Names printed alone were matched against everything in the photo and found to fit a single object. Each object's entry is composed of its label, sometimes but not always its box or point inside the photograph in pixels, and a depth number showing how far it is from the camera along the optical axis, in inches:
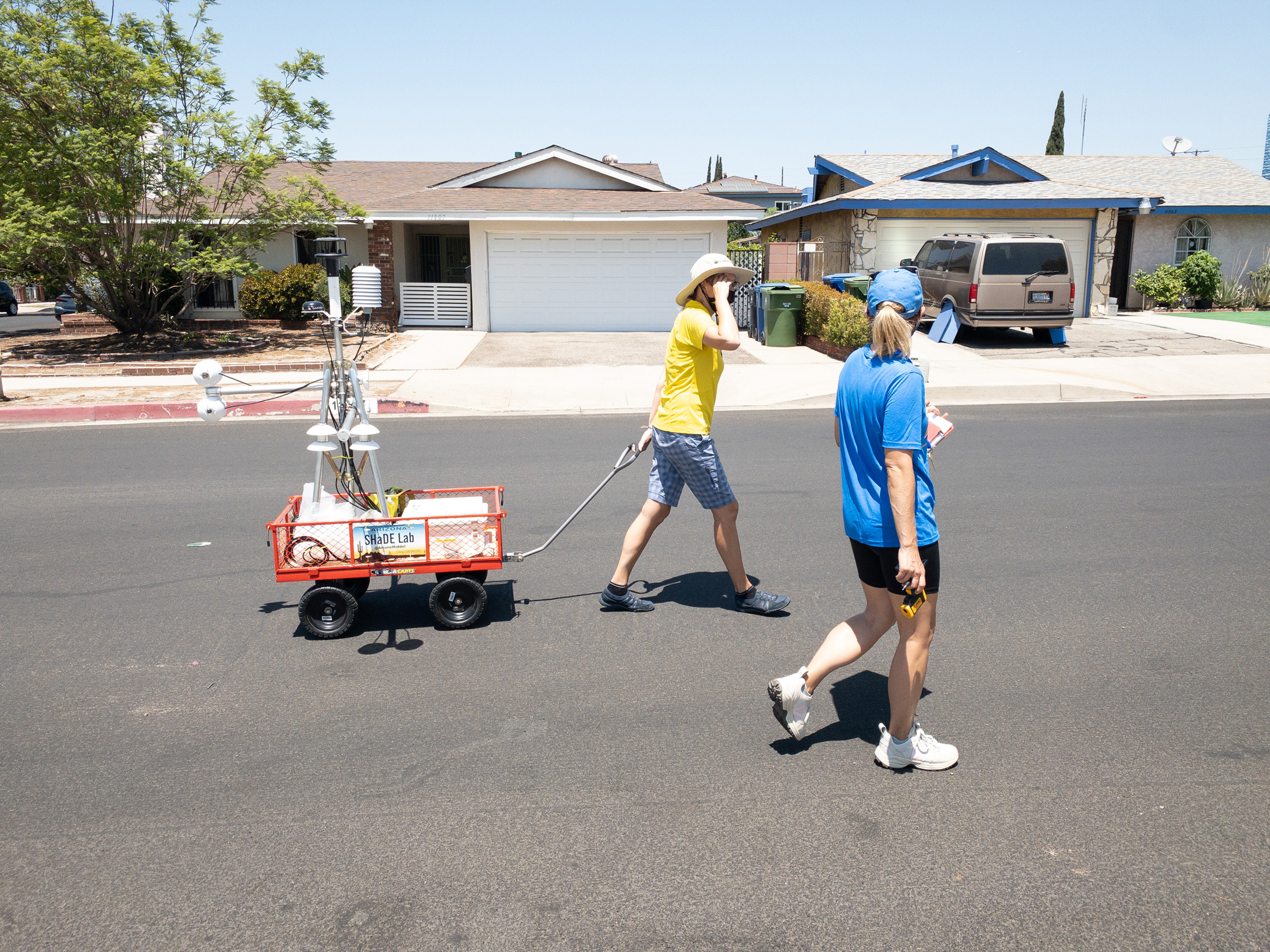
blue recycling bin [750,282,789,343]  777.8
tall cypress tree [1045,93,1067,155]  1766.7
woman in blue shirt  136.6
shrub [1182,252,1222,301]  950.4
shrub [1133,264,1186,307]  954.1
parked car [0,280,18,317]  1230.3
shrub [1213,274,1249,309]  965.8
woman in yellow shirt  202.2
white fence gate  911.0
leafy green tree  649.6
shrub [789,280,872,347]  645.9
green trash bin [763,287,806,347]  754.8
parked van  680.4
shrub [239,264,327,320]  860.6
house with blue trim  882.1
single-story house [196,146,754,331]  861.8
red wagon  200.1
